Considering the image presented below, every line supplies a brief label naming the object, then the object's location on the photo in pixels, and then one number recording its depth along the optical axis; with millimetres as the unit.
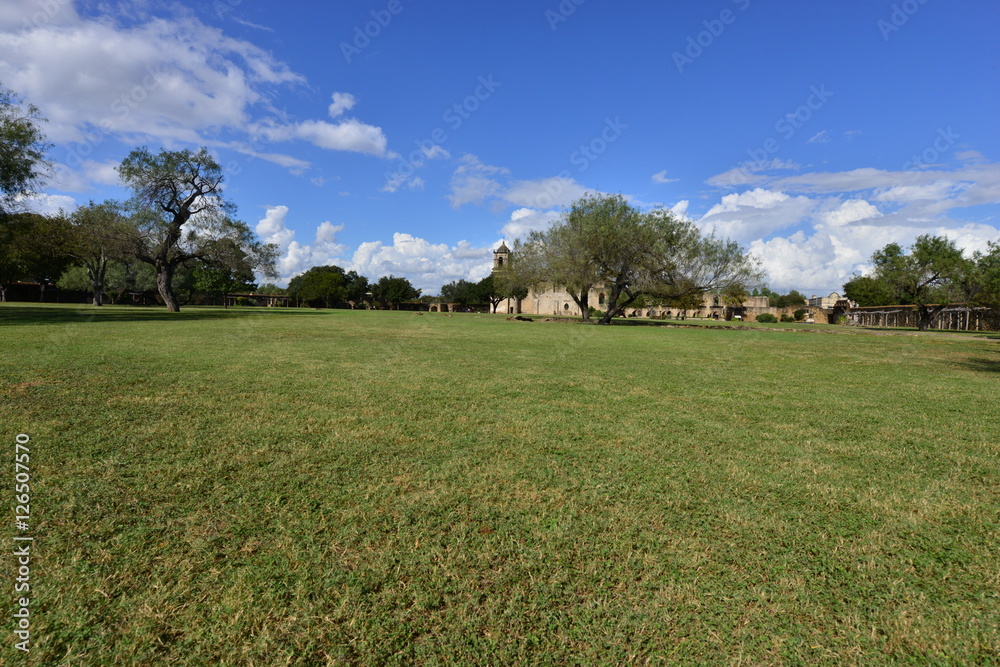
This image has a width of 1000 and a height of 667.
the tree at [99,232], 30156
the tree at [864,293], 64562
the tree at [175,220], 31625
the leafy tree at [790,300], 118050
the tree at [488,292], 91562
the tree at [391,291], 97750
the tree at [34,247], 23734
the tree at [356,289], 94431
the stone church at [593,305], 89750
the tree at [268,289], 135012
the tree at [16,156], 21250
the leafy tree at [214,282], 69812
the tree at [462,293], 101625
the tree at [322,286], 86500
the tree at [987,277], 28945
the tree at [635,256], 36000
